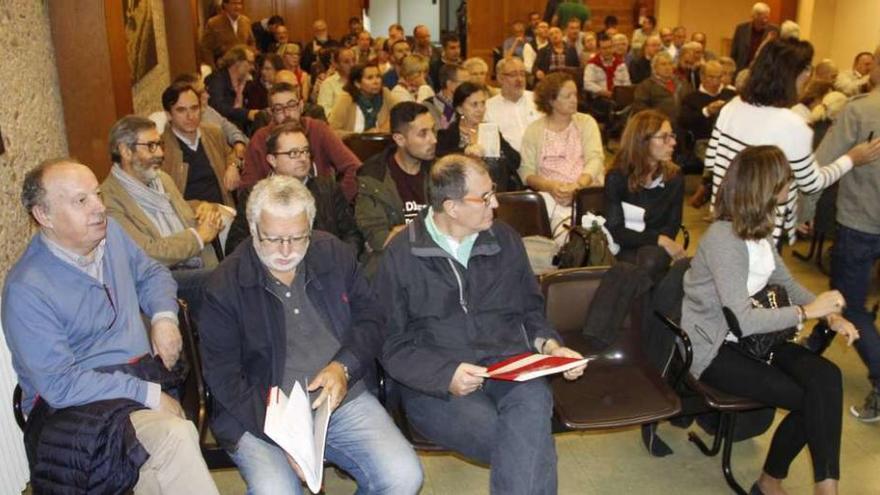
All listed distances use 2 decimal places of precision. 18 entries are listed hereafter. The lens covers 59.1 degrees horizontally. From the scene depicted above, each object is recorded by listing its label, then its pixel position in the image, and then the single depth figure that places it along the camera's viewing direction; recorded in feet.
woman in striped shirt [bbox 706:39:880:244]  11.87
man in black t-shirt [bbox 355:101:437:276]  12.44
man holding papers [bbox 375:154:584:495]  8.61
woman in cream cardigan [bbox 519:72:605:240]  15.66
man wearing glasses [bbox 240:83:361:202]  15.17
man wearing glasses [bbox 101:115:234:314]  10.96
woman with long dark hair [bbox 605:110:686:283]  12.85
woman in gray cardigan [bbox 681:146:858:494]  9.21
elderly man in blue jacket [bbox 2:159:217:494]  7.79
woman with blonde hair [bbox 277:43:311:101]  27.66
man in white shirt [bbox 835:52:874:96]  21.53
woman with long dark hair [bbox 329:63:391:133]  21.04
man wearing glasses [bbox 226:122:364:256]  12.02
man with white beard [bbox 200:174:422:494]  8.18
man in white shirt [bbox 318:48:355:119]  23.77
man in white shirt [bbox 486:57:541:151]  18.54
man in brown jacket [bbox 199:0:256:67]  30.25
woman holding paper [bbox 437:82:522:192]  15.58
